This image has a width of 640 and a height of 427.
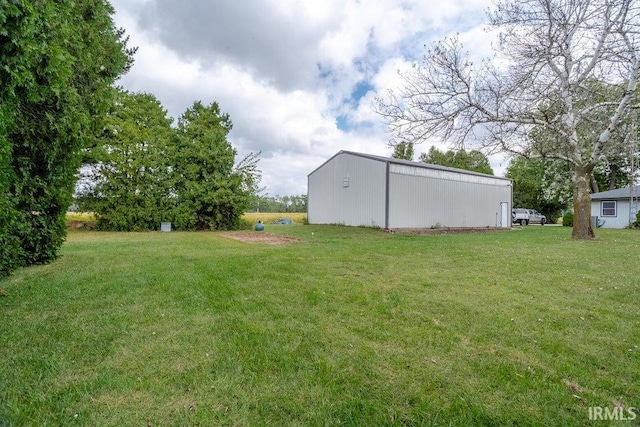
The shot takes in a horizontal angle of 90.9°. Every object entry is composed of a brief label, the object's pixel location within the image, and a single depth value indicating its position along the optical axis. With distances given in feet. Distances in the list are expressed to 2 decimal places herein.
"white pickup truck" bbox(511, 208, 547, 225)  89.26
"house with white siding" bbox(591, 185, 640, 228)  66.54
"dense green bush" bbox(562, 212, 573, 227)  74.43
